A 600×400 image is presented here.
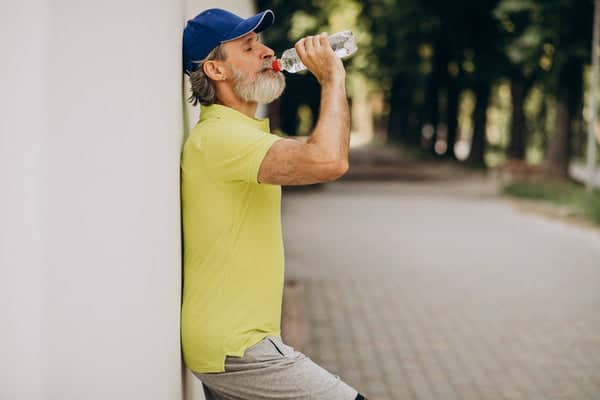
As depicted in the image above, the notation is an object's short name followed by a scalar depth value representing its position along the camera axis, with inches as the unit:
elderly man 101.7
